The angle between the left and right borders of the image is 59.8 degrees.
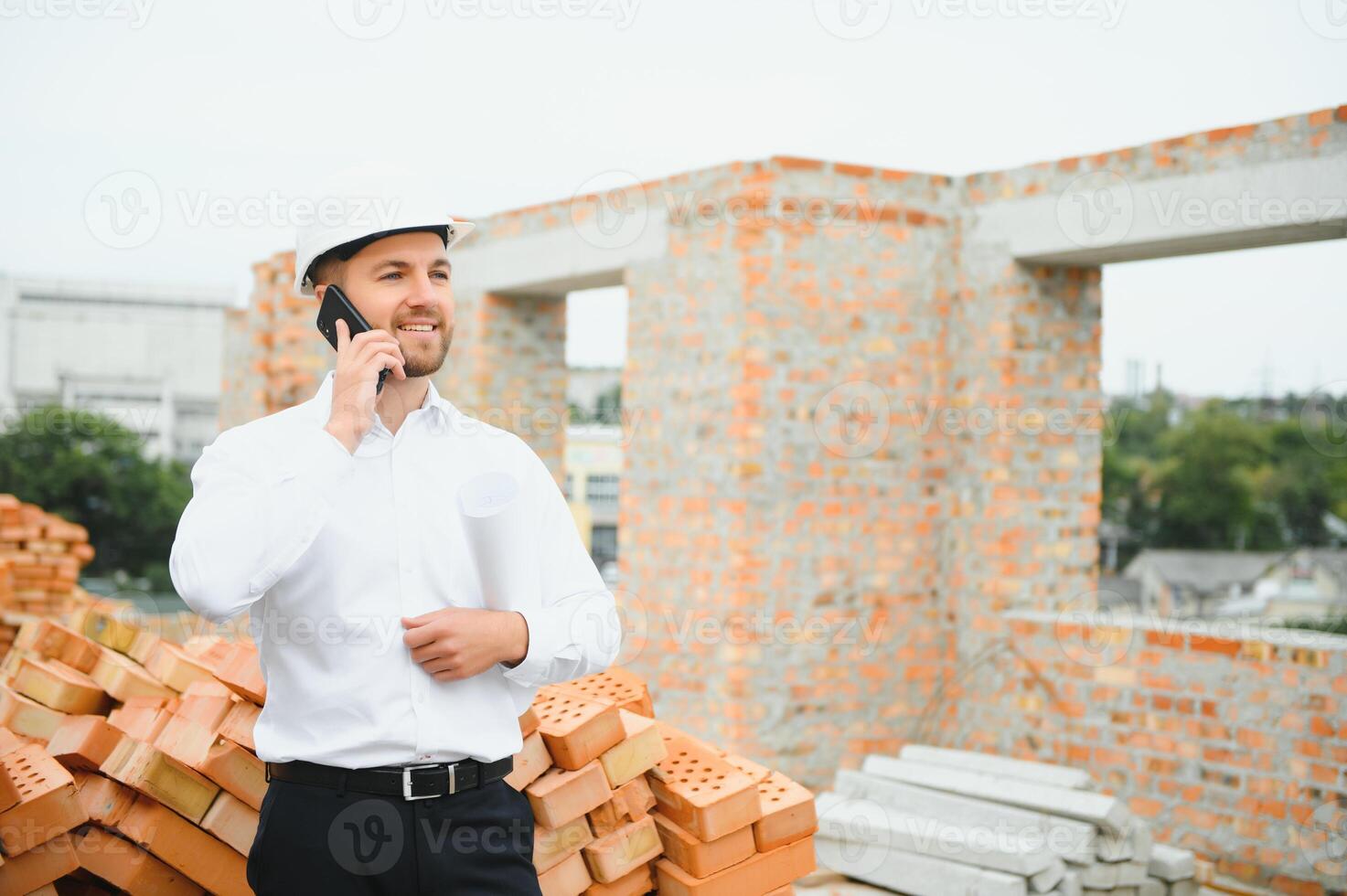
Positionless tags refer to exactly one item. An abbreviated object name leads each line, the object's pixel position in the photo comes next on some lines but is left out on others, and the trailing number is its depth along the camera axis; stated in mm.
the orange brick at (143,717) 3490
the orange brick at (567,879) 3176
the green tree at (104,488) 42594
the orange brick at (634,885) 3320
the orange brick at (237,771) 3146
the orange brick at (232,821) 3199
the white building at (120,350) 58969
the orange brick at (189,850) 3213
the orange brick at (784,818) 3477
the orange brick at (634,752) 3346
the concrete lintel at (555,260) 7344
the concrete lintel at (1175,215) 5402
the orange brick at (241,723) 3121
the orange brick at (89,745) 3451
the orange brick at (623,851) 3256
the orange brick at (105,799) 3309
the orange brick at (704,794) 3330
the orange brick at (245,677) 3111
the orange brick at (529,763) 3131
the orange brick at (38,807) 3057
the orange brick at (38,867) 3061
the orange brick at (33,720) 3789
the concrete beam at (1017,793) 5062
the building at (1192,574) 67312
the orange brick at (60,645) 4211
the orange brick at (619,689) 3775
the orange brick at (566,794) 3129
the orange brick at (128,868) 3230
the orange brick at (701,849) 3326
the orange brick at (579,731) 3180
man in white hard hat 2086
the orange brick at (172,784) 3209
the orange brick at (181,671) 3930
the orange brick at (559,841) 3146
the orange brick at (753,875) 3322
